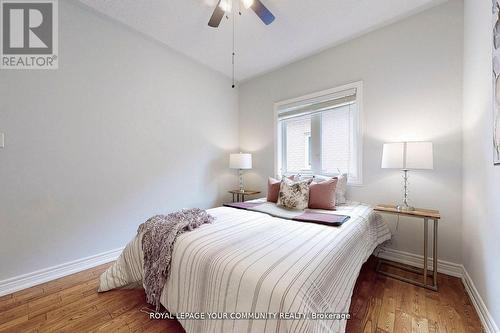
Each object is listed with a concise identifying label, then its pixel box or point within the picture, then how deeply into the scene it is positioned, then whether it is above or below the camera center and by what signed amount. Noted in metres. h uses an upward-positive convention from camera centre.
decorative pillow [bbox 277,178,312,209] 2.28 -0.35
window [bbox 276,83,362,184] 2.57 +0.47
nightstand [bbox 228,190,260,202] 3.36 -0.51
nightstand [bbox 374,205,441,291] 1.72 -0.63
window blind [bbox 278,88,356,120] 2.59 +0.89
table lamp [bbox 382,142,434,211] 1.79 +0.09
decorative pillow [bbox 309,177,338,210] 2.20 -0.33
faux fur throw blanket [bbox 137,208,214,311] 1.38 -0.60
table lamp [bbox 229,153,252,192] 3.29 +0.06
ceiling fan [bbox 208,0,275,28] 1.75 +1.41
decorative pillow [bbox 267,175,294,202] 2.63 -0.34
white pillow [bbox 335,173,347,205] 2.36 -0.30
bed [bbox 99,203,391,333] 0.88 -0.58
